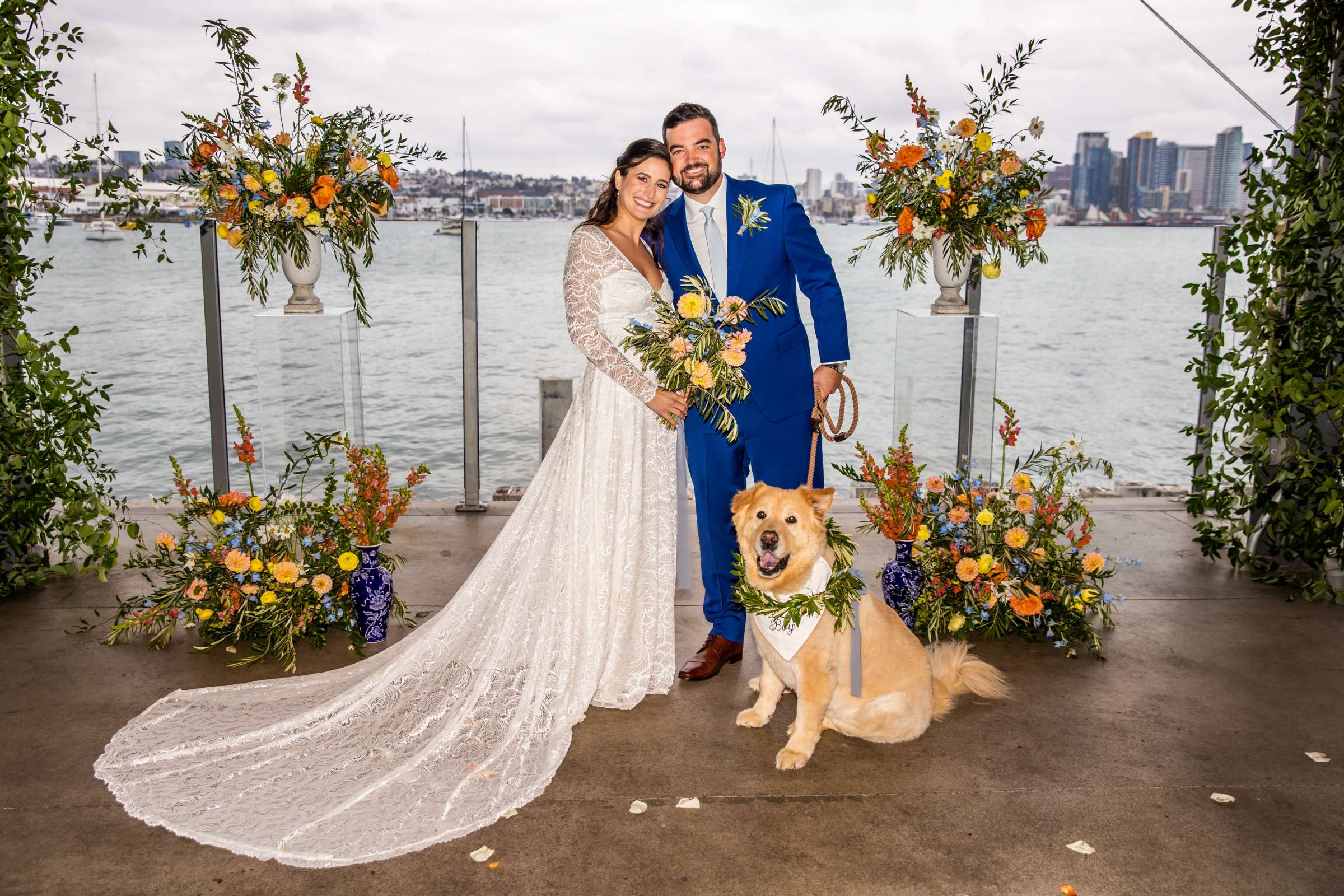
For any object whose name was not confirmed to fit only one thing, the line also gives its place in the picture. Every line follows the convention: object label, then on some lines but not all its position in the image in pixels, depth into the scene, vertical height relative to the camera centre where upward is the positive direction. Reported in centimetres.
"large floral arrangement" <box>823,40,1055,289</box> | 403 +41
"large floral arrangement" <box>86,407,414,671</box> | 351 -110
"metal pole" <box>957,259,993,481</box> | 450 -34
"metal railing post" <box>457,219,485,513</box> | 495 -62
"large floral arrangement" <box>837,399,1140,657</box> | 363 -104
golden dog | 270 -106
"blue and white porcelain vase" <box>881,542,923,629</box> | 379 -115
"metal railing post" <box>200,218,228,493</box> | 450 -42
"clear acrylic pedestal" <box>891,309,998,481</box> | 447 -46
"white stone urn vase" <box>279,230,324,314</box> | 410 -4
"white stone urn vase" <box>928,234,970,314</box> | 423 +1
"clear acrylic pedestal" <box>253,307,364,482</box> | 416 -45
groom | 327 -14
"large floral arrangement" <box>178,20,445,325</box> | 382 +39
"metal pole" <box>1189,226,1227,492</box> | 460 -28
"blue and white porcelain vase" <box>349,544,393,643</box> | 360 -116
